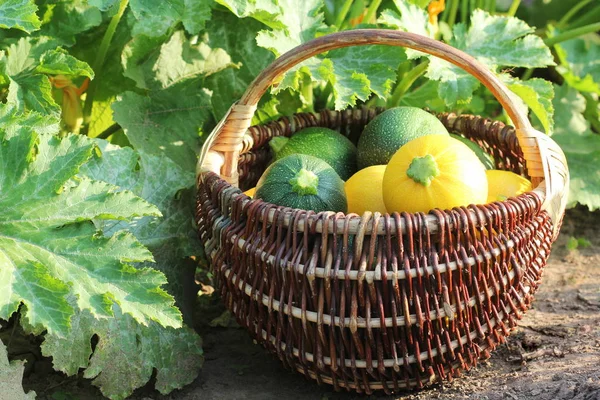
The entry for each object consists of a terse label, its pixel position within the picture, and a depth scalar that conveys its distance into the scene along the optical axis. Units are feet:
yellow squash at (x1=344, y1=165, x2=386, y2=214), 7.36
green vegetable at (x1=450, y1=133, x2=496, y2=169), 8.43
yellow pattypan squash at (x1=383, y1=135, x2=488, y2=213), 6.73
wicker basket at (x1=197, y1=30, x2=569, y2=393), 6.24
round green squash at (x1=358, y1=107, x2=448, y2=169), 8.18
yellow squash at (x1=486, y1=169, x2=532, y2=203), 7.41
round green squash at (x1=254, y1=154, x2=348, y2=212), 7.09
